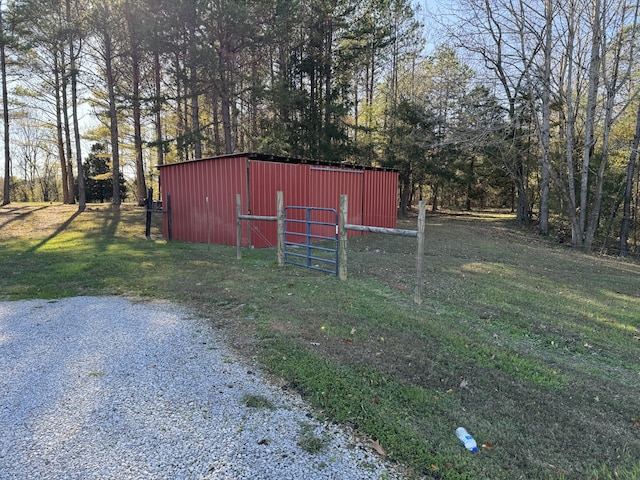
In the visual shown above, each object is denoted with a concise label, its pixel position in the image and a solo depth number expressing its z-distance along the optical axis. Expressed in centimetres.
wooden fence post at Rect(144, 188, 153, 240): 1094
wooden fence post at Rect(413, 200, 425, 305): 456
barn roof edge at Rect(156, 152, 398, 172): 938
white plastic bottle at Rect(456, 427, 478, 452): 208
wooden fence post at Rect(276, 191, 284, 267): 662
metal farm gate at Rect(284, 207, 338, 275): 737
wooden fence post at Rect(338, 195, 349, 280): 558
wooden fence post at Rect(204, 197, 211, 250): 980
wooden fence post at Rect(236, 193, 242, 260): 782
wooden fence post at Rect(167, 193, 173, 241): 1149
